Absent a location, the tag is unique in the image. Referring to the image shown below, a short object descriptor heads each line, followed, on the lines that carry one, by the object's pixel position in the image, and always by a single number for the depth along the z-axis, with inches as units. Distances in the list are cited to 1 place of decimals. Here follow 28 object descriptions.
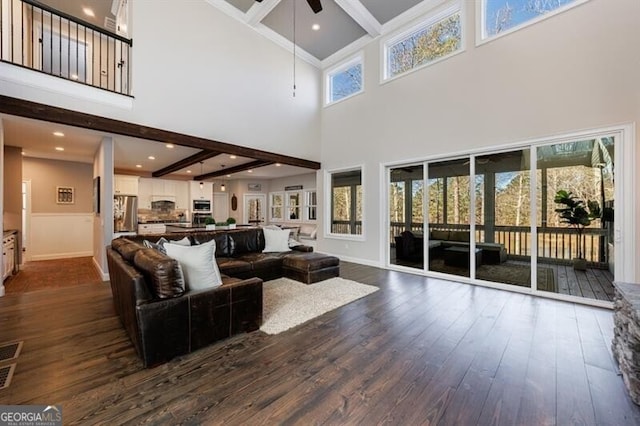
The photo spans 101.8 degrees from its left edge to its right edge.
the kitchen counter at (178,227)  276.7
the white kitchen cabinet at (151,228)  303.4
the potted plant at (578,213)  142.9
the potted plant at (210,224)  228.9
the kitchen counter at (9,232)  179.8
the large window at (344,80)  254.7
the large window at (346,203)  255.8
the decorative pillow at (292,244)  220.6
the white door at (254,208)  403.9
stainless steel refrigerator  248.4
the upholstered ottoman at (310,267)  174.1
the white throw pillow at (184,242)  146.1
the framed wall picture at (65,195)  270.7
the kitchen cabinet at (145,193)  323.9
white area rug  117.4
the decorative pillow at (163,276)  84.6
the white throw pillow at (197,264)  100.5
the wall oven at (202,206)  356.5
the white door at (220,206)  408.8
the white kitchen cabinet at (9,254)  171.0
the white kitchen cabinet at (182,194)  353.8
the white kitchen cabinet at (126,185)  286.2
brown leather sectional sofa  83.2
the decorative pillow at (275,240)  207.8
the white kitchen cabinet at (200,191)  356.8
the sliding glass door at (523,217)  142.0
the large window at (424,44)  191.5
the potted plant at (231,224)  242.2
